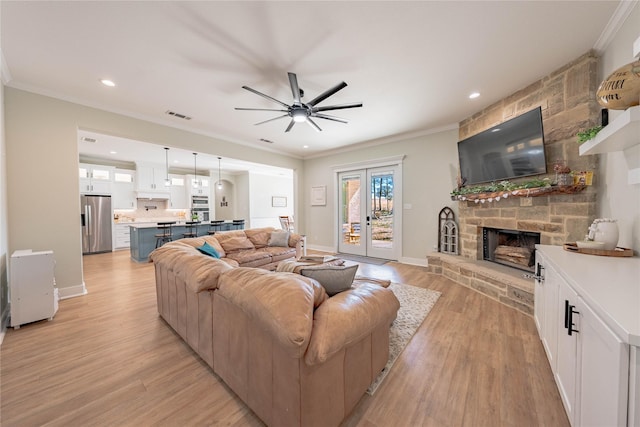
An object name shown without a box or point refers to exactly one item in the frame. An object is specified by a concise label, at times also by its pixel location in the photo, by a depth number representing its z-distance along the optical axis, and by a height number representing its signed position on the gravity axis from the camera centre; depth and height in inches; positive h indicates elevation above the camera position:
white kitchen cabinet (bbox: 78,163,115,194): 255.1 +37.4
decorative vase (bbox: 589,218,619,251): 71.0 -9.0
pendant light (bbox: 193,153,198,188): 332.5 +43.7
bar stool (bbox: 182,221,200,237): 242.5 -21.0
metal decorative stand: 176.4 -19.7
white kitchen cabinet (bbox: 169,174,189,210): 323.3 +25.4
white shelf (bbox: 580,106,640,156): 49.0 +18.2
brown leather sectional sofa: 44.1 -29.5
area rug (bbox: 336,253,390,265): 208.2 -49.2
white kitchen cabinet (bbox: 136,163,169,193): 289.7 +43.1
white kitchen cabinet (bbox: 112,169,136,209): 281.2 +25.6
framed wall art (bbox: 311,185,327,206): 261.6 +15.2
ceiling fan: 98.2 +48.3
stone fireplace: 97.6 +4.5
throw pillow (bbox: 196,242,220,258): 136.3 -24.1
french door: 214.4 -4.2
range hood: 294.5 +20.2
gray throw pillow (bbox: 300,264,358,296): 64.0 -19.2
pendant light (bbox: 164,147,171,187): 246.8 +62.9
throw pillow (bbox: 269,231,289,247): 189.5 -25.1
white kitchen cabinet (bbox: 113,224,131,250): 275.1 -31.8
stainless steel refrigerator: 251.1 -14.2
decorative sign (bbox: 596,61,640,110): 51.6 +27.2
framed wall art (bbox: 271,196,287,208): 406.9 +12.6
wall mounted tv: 114.0 +32.0
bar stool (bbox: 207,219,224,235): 257.1 -19.4
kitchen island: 218.2 -27.6
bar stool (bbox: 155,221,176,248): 227.8 -23.8
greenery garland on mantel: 102.2 +8.4
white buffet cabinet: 30.8 -22.8
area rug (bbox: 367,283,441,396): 75.7 -50.0
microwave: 337.1 +11.7
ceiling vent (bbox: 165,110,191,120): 149.5 +64.1
